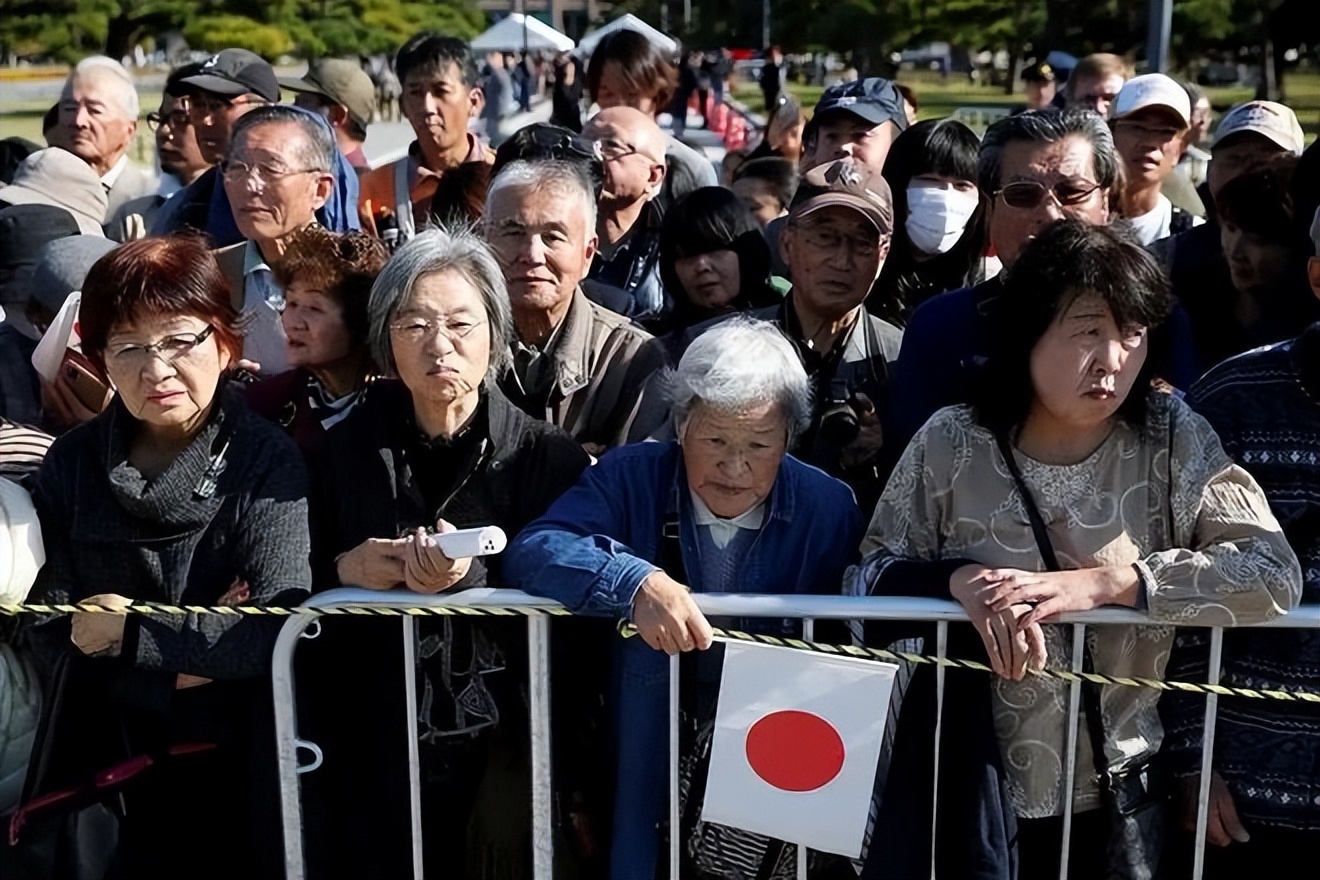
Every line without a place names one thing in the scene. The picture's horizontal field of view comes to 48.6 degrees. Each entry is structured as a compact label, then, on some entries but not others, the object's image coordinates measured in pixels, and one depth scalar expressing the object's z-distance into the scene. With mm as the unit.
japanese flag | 2977
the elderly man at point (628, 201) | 5195
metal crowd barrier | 2971
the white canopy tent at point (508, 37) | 34531
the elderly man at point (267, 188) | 4441
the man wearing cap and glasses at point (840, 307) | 3795
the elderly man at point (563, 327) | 3764
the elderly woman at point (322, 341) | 3748
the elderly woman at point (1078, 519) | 2920
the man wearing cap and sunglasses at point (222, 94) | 6180
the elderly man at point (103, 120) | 6320
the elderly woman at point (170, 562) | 3125
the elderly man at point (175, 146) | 6352
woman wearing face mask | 4562
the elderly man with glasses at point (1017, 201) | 3514
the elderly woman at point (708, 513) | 3152
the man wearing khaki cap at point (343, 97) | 8016
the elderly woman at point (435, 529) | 3234
